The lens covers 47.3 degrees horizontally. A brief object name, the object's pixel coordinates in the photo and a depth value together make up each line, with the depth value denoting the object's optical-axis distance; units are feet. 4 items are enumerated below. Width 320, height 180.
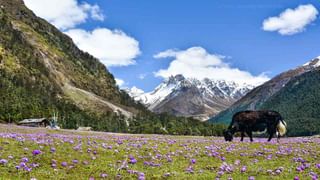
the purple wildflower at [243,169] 54.44
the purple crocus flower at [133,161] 57.31
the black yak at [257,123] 102.41
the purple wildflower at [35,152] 55.58
